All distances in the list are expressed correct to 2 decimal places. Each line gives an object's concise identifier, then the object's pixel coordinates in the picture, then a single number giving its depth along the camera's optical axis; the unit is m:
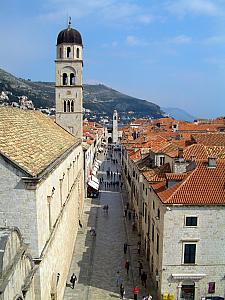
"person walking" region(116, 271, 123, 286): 27.17
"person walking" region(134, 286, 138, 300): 25.09
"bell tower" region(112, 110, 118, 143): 159.57
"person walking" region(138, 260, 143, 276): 29.29
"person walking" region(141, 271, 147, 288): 27.30
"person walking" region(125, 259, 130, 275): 29.38
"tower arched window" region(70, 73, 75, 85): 45.12
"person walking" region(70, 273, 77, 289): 26.47
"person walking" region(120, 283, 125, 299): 25.31
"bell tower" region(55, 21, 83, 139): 43.81
